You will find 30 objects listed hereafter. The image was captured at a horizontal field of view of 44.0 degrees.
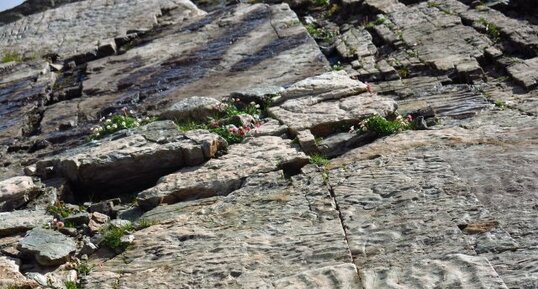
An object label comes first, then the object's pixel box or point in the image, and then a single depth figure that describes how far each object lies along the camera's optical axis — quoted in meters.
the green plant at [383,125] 7.14
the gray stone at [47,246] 5.40
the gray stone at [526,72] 7.96
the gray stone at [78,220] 6.24
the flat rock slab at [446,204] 4.45
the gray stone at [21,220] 6.25
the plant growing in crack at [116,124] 8.91
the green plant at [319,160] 6.65
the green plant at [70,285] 5.05
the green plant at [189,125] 8.14
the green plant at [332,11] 13.19
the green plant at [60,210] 6.54
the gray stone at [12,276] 5.00
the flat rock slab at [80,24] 14.93
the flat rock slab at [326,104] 7.46
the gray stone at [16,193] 6.99
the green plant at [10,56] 14.96
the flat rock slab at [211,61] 10.20
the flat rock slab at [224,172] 6.50
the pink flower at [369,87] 8.42
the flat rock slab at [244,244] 4.84
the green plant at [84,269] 5.32
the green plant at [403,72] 9.24
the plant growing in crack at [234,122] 7.63
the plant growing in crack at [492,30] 9.76
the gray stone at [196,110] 8.60
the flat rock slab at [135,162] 7.14
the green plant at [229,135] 7.56
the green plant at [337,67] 9.79
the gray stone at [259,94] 8.78
